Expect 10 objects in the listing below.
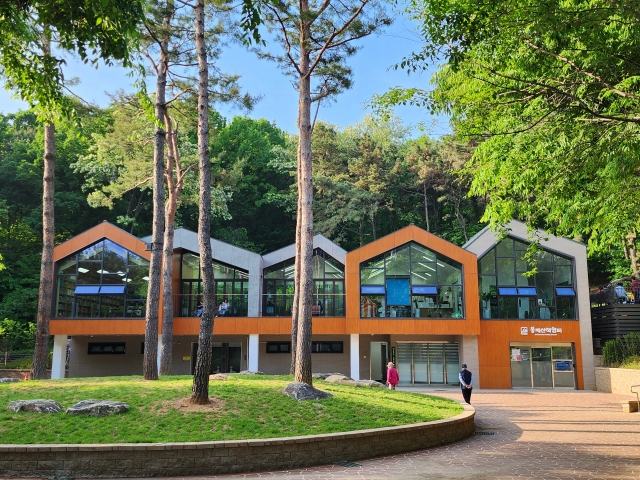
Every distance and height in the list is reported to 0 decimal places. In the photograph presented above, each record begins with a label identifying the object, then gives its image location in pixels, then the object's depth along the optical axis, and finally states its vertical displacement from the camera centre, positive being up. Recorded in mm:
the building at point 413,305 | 25297 +1339
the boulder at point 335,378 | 16484 -1323
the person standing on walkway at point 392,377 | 18141 -1379
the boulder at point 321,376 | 17428 -1317
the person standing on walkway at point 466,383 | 15352 -1338
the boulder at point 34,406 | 9688 -1251
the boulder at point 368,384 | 16172 -1449
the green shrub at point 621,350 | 22828 -649
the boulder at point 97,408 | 9555 -1268
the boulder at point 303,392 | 11562 -1208
